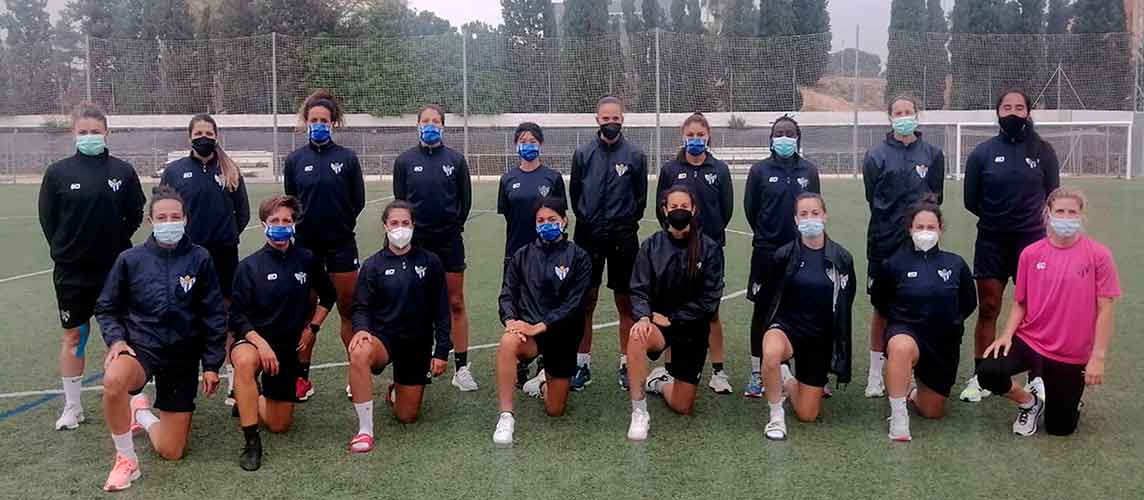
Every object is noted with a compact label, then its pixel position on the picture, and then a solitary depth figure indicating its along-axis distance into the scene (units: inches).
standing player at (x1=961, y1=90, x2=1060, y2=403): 228.4
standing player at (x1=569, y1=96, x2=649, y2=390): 242.8
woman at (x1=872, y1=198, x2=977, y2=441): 204.1
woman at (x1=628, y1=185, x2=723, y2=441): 213.3
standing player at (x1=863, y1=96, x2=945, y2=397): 234.5
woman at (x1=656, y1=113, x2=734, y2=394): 236.4
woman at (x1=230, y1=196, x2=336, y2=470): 202.7
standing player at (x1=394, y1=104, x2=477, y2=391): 245.8
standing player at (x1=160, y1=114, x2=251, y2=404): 219.6
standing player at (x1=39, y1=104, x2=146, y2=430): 209.6
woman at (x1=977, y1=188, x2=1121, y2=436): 193.0
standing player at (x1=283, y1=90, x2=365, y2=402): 233.3
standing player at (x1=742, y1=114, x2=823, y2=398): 232.8
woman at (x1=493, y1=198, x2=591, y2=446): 213.6
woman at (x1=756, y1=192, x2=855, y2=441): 206.5
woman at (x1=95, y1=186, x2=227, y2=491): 184.5
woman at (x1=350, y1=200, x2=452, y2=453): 209.6
